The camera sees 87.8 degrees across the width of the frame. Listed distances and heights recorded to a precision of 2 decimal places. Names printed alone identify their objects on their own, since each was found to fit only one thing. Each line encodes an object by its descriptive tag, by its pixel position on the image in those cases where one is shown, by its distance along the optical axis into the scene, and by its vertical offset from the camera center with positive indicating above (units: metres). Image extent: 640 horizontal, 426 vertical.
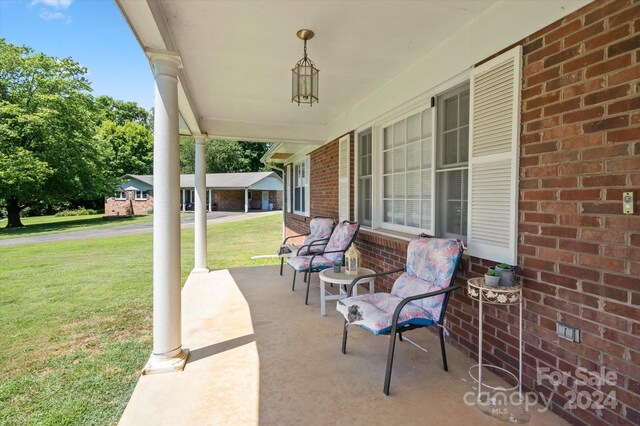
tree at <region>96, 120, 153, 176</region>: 32.84 +5.73
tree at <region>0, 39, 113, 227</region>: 17.95 +4.08
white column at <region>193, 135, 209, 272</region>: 6.30 -0.10
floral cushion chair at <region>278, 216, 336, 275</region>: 5.67 -0.65
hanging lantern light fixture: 2.98 +1.22
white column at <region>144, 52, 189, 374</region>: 2.84 -0.09
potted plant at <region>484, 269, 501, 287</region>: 2.25 -0.52
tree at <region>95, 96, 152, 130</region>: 41.62 +11.81
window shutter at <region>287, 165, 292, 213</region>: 11.44 +0.47
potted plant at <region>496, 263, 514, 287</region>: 2.26 -0.51
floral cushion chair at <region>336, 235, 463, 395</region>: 2.46 -0.84
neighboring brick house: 28.89 +0.77
